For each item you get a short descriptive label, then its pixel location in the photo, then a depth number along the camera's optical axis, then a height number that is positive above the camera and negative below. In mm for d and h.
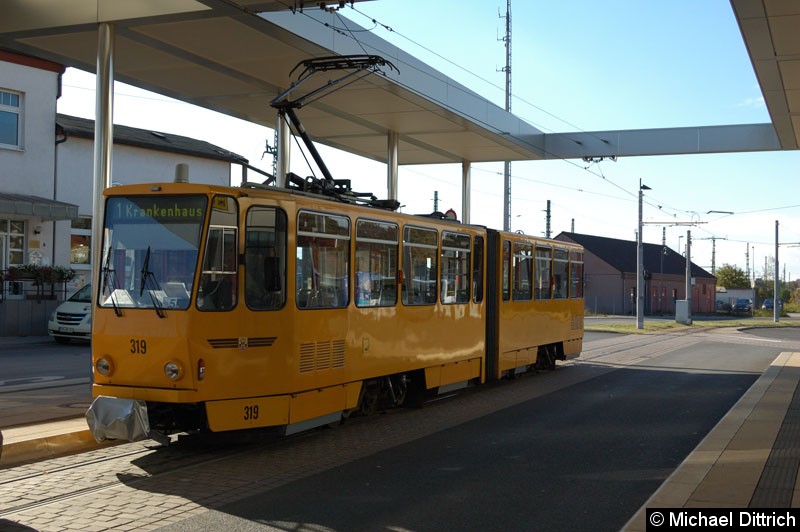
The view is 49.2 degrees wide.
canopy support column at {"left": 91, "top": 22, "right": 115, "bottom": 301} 12570 +2637
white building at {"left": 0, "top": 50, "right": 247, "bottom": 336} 27250 +3941
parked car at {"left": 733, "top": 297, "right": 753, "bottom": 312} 78625 -915
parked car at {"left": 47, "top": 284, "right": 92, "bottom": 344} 23625 -837
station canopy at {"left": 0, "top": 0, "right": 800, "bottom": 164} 12539 +3965
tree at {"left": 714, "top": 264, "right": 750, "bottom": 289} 104750 +2201
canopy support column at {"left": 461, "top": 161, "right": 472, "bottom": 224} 24188 +3019
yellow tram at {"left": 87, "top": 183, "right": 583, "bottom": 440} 8883 -205
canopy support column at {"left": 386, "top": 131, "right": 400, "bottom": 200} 20812 +3043
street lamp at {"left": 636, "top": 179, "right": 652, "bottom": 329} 39938 +307
